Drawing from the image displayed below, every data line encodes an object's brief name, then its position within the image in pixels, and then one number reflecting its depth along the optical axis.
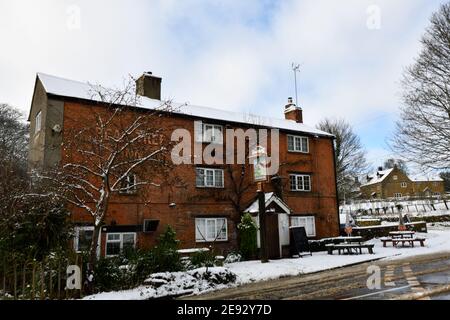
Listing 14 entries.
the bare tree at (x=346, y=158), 45.94
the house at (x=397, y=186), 78.06
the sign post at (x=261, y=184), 18.33
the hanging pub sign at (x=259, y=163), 18.90
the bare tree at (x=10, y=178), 13.01
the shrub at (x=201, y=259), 14.53
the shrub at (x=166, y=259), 13.35
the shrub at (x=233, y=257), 19.72
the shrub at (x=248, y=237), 20.92
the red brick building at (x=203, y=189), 18.95
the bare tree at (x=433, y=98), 22.97
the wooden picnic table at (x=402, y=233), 22.66
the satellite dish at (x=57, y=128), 18.47
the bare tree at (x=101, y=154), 12.76
